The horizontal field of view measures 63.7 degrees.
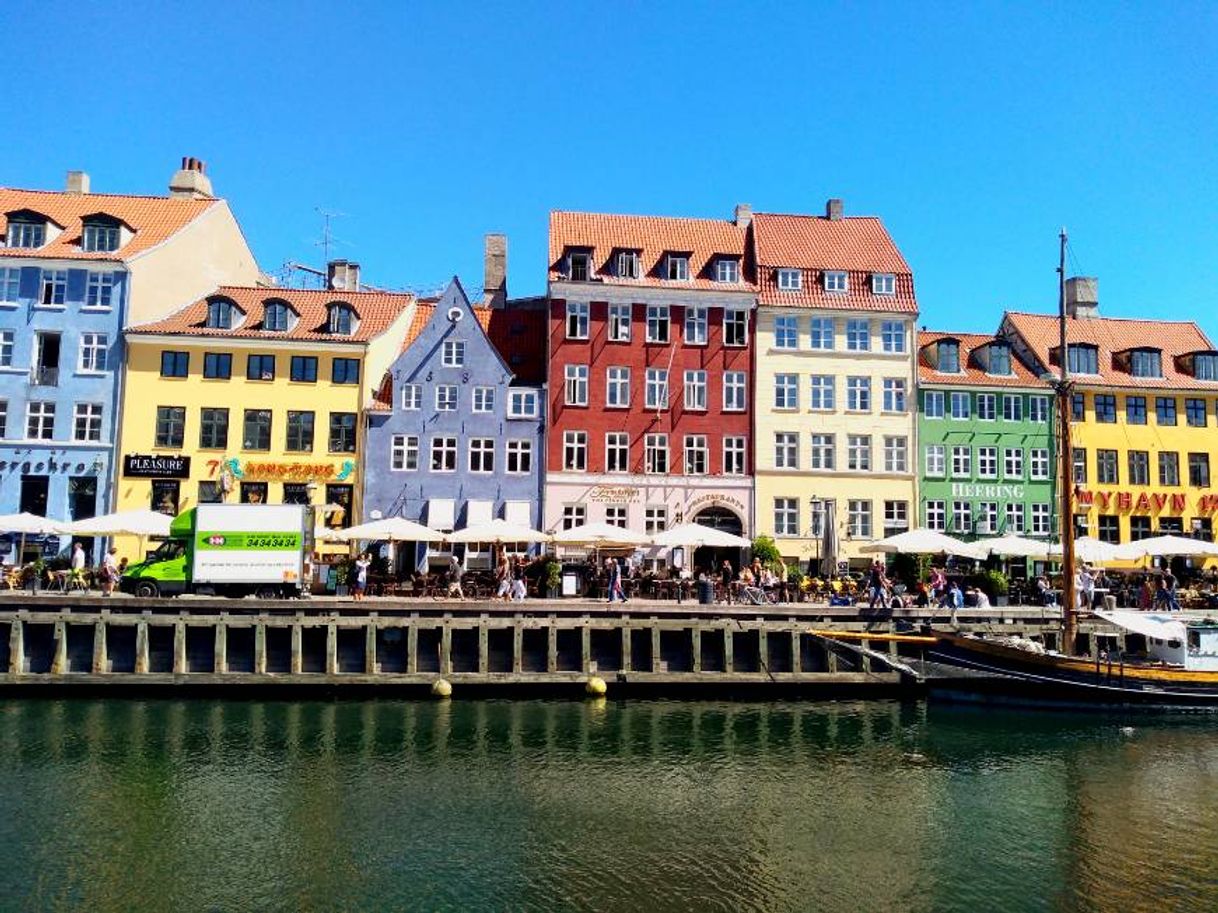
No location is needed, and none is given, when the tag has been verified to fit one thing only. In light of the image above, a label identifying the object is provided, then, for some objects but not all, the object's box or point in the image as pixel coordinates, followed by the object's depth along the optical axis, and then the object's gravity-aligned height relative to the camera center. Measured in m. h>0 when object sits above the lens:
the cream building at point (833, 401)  47.66 +7.46
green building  48.91 +5.10
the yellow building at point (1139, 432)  49.69 +6.38
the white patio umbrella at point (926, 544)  37.53 +0.33
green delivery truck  32.88 -0.38
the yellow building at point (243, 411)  44.34 +6.11
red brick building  46.66 +7.69
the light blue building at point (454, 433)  45.34 +5.31
